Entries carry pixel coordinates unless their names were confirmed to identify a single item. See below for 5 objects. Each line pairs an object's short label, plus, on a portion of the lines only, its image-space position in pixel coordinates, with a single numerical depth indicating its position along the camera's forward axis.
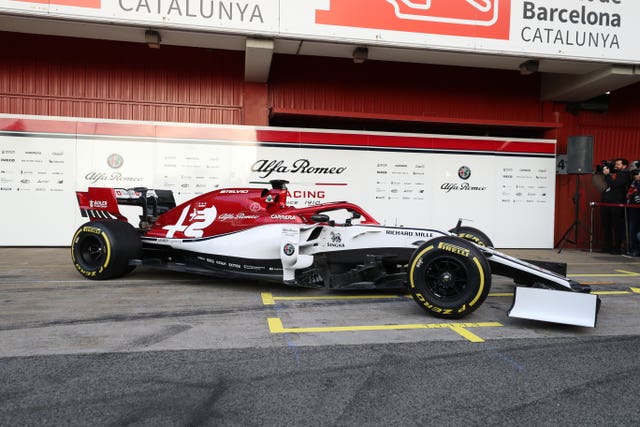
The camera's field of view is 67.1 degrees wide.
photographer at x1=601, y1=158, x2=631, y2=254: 10.44
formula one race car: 4.28
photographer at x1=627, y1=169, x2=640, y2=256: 10.04
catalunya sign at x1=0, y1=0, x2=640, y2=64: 8.48
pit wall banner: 9.52
